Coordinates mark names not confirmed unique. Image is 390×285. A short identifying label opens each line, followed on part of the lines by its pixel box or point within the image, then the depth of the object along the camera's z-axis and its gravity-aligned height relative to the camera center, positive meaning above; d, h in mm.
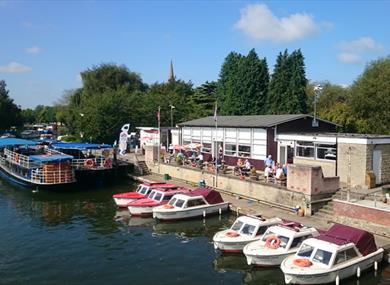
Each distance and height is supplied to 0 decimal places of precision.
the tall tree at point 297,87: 65062 +7301
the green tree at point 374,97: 42938 +3940
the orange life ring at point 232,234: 22538 -5210
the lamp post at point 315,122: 38219 +1171
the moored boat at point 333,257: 17859 -5325
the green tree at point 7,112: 98062 +4672
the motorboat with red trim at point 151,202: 29938 -4813
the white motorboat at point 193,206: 28453 -4847
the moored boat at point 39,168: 38031 -3399
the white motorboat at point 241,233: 22000 -5196
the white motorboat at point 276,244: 20000 -5254
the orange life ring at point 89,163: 42256 -2979
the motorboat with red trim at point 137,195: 31969 -4597
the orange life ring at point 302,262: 18172 -5376
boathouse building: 36875 +41
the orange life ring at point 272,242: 20531 -5130
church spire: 156350 +22400
